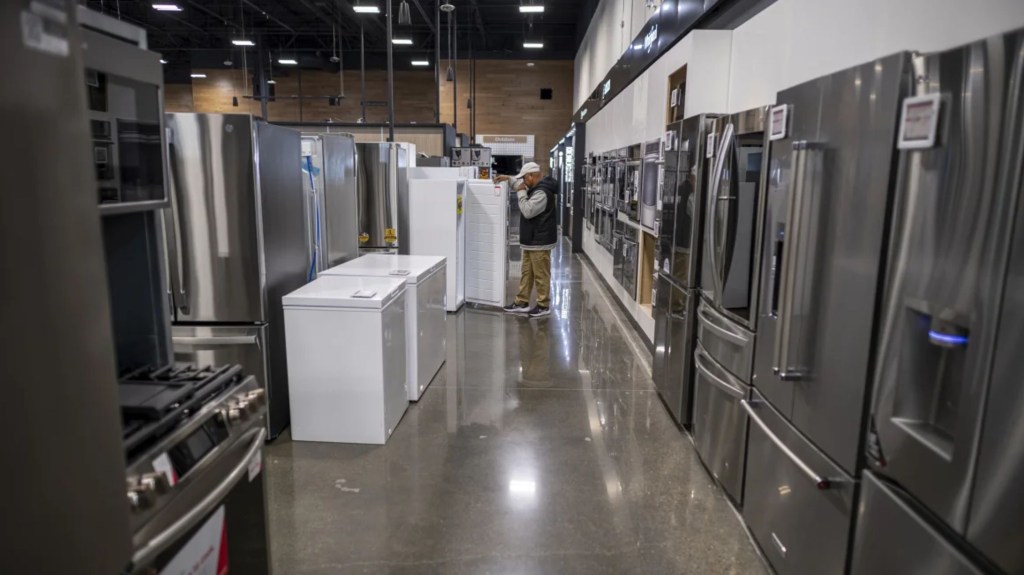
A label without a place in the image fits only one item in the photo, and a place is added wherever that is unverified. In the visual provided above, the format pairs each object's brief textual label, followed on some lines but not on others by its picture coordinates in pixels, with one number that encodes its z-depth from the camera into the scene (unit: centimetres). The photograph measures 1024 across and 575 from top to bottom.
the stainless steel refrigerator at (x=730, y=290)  294
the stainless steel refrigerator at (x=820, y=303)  189
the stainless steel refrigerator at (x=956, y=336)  137
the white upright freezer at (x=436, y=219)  652
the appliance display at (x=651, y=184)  521
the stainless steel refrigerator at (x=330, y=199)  439
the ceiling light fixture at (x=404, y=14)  846
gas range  133
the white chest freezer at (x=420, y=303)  421
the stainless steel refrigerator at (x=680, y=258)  362
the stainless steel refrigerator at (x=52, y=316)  94
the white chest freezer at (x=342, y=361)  352
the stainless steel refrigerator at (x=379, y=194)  598
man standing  683
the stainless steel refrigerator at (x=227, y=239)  325
